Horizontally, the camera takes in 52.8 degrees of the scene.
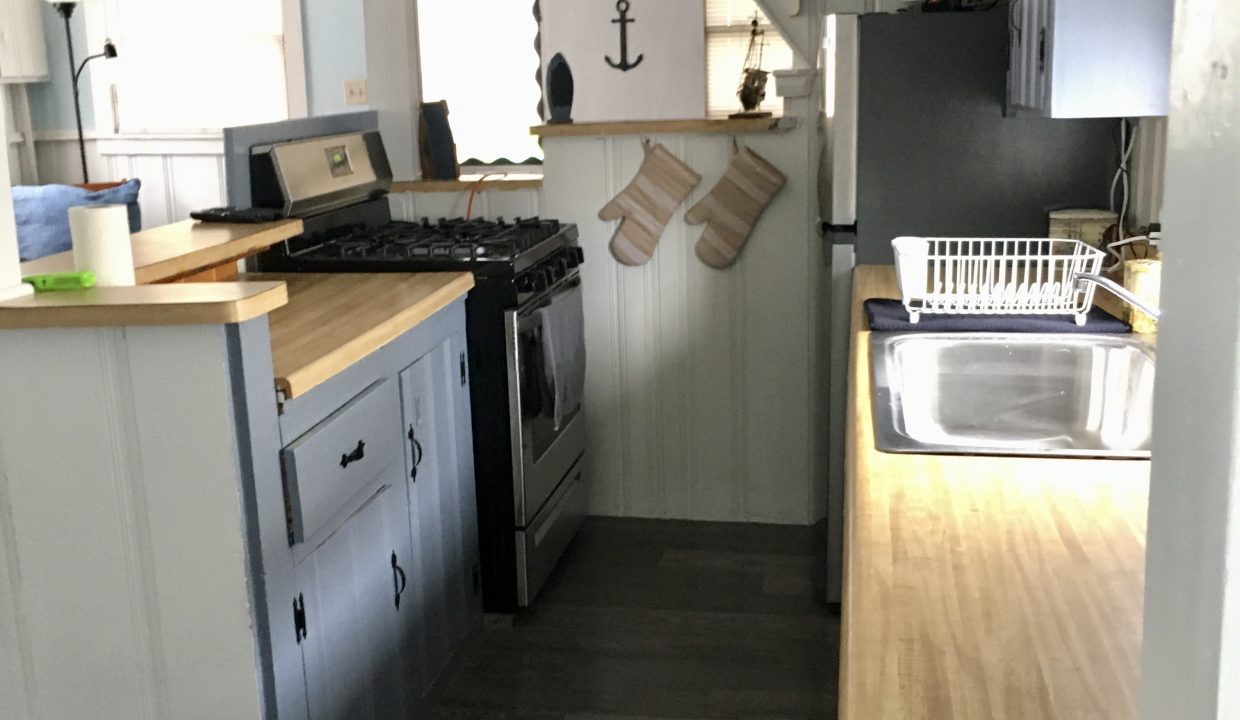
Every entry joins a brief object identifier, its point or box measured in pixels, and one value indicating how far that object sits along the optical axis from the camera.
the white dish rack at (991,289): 2.49
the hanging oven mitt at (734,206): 3.83
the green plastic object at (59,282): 2.03
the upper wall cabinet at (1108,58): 2.19
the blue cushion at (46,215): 4.89
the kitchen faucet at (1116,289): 1.85
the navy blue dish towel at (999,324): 2.38
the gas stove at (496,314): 3.19
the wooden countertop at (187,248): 2.30
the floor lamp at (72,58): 5.57
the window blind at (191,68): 5.93
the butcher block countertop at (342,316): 2.19
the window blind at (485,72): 5.64
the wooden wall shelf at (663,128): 3.79
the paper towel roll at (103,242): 2.07
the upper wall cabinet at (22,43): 5.65
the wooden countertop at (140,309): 1.86
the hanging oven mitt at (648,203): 3.90
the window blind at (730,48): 5.50
